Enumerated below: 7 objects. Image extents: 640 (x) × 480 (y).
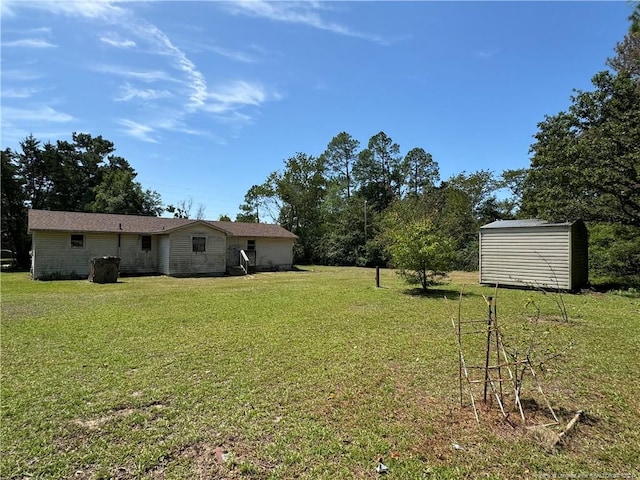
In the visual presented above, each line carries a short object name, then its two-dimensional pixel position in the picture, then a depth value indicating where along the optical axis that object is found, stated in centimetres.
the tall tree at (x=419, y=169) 3566
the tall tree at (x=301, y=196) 3222
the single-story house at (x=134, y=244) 1555
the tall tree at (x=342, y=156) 3588
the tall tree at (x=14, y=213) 2333
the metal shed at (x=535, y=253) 1134
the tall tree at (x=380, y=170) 3559
